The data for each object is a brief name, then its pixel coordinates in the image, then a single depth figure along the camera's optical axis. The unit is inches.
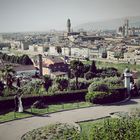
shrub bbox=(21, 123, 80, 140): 542.0
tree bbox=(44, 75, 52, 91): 1080.0
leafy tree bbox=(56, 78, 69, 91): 1059.8
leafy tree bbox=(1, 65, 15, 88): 972.1
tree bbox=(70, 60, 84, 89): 1068.4
